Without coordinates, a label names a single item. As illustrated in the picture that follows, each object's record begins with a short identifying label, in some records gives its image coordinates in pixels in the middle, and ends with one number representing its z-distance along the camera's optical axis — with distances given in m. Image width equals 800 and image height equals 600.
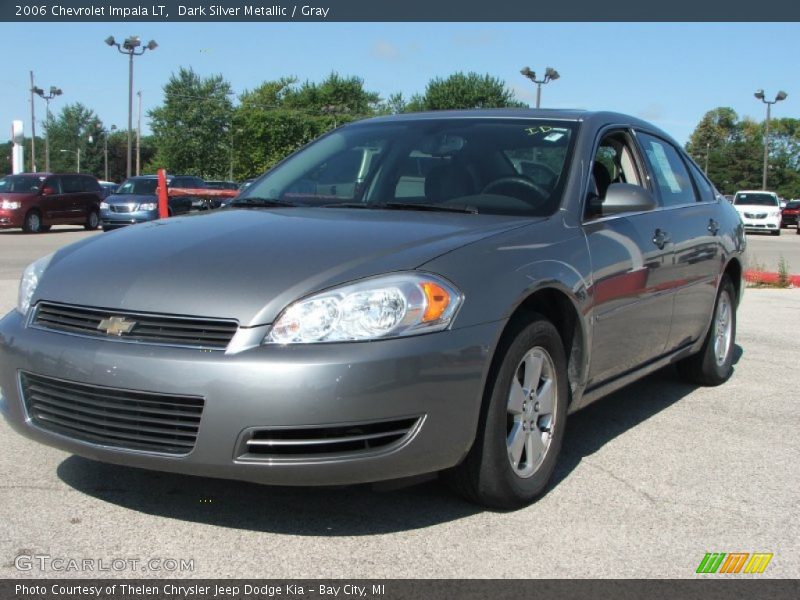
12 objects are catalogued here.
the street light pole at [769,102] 49.34
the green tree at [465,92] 65.76
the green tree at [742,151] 103.88
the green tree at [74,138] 118.75
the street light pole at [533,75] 38.69
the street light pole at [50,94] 56.56
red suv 24.48
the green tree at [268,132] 74.75
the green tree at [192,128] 73.31
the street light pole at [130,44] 39.03
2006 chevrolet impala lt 2.97
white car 32.62
